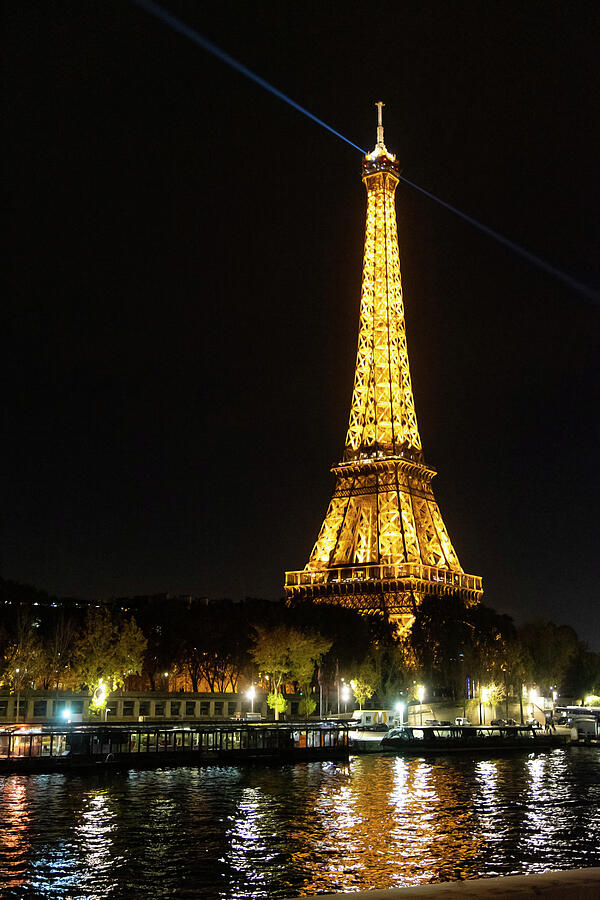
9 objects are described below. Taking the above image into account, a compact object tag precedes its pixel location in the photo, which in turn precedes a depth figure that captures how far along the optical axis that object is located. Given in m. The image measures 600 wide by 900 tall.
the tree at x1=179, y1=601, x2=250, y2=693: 87.81
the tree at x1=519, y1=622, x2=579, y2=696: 109.12
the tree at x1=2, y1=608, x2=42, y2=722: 74.44
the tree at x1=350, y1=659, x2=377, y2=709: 89.75
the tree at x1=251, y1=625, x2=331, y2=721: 84.81
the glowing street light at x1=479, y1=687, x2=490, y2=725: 94.50
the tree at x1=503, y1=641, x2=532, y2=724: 95.56
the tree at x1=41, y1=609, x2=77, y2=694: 77.44
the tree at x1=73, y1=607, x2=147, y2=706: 75.44
